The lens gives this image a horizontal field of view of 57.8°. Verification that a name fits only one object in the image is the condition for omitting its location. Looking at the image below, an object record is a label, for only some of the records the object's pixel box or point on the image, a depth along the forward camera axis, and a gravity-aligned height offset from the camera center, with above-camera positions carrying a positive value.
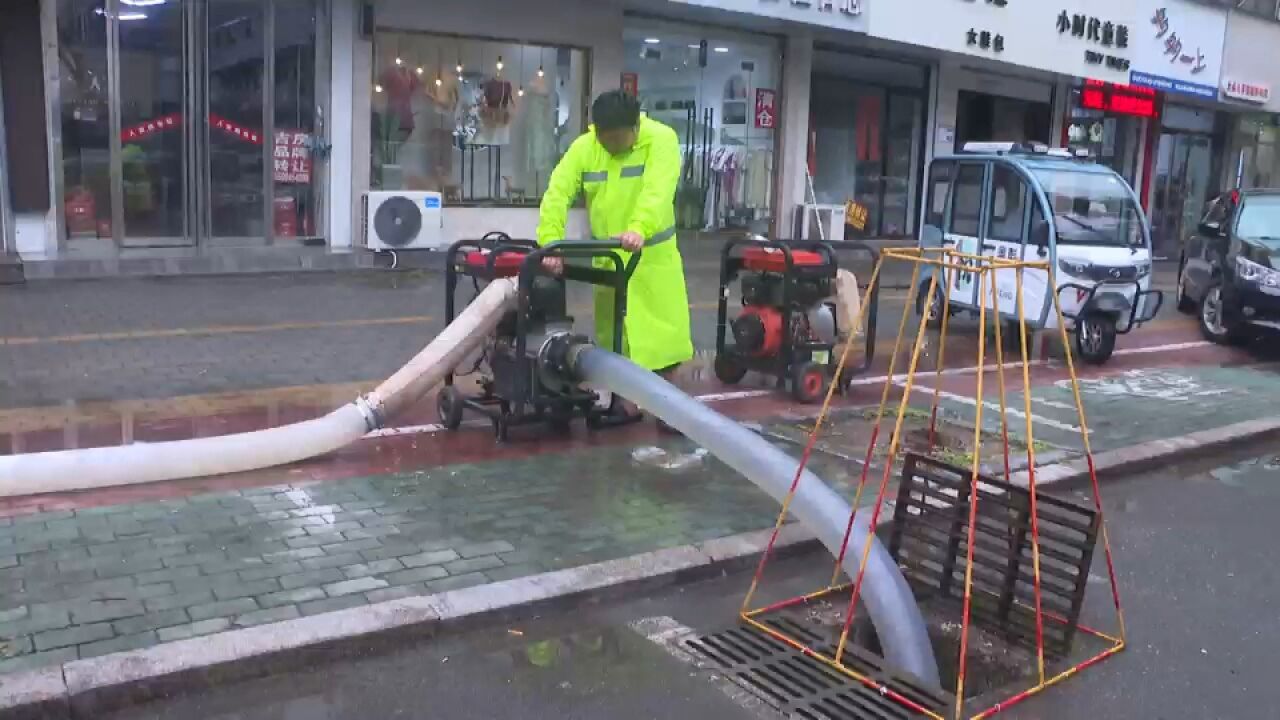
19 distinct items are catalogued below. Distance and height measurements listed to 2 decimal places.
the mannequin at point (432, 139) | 15.96 +0.41
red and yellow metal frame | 3.96 -1.38
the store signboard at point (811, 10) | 16.20 +2.47
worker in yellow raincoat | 6.68 -0.19
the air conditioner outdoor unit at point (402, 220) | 14.79 -0.67
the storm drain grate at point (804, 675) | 3.84 -1.71
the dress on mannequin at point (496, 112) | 16.55 +0.84
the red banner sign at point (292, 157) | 14.67 +0.08
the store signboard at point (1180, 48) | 23.48 +3.05
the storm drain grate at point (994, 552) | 4.42 -1.44
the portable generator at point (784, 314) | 7.98 -0.92
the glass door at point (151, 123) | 13.33 +0.41
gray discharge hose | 4.11 -1.24
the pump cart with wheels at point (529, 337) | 6.36 -0.92
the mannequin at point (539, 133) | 16.98 +0.58
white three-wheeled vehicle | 10.62 -0.40
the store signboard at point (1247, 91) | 25.80 +2.42
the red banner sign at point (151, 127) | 13.49 +0.36
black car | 11.62 -0.73
